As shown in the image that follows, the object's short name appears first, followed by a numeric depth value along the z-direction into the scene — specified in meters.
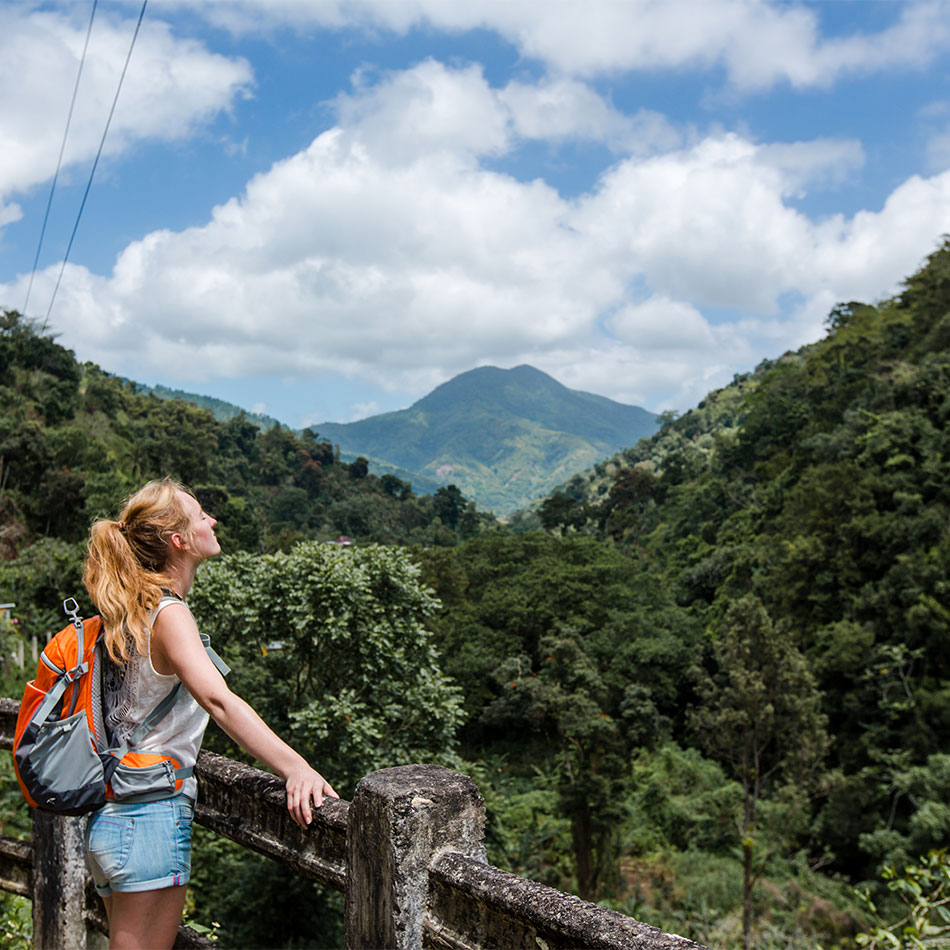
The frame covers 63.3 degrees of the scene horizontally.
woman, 1.62
